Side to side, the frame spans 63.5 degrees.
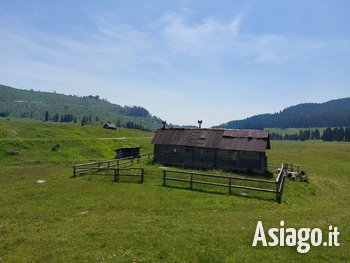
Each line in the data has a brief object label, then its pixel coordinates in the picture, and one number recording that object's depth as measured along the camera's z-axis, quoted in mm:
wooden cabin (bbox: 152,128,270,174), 37719
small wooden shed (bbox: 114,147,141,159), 55728
